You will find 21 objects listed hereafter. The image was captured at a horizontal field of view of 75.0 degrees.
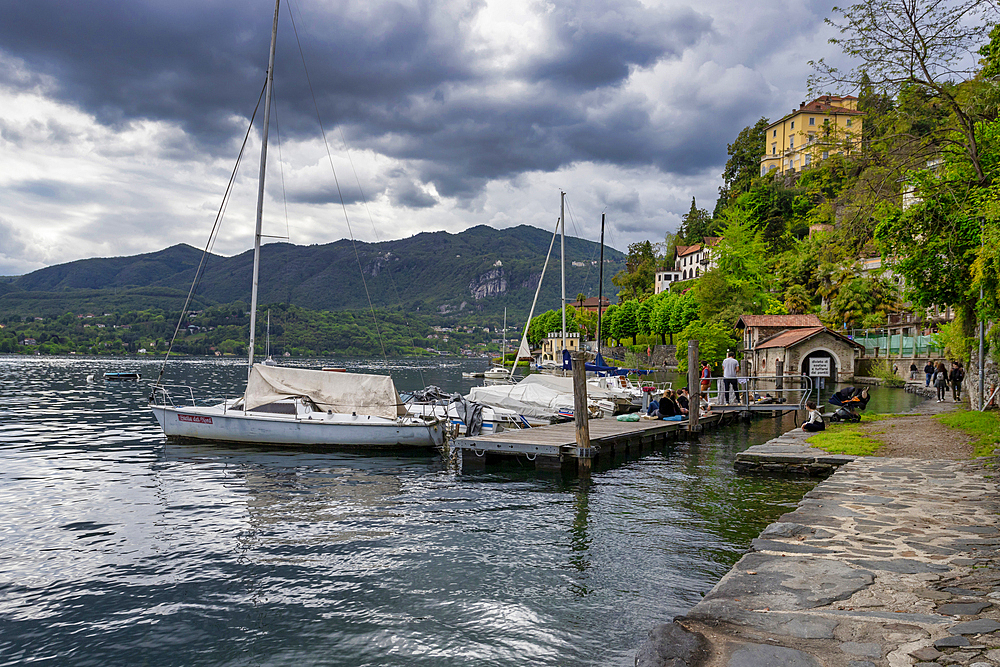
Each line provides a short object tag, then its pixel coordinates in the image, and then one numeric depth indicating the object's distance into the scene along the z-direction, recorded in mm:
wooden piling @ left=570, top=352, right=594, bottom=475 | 19062
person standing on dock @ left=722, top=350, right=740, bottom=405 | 33375
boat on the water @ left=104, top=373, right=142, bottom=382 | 72688
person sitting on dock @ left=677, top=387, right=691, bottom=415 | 31956
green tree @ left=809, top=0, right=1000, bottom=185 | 17344
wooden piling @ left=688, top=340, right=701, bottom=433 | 28688
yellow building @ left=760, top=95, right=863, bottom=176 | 102625
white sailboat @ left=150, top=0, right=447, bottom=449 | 22656
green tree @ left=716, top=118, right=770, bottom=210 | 114000
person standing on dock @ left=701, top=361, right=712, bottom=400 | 41506
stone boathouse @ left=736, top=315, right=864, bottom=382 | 49125
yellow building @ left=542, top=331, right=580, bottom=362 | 121462
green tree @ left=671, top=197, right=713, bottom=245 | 118062
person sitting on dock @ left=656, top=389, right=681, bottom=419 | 29047
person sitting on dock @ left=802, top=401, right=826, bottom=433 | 22422
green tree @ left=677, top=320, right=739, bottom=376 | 68375
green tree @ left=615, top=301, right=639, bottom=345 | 100875
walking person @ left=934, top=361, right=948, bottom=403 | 36125
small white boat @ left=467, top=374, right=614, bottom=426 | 28453
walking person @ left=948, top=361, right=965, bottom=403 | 36250
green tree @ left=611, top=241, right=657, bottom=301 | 127750
